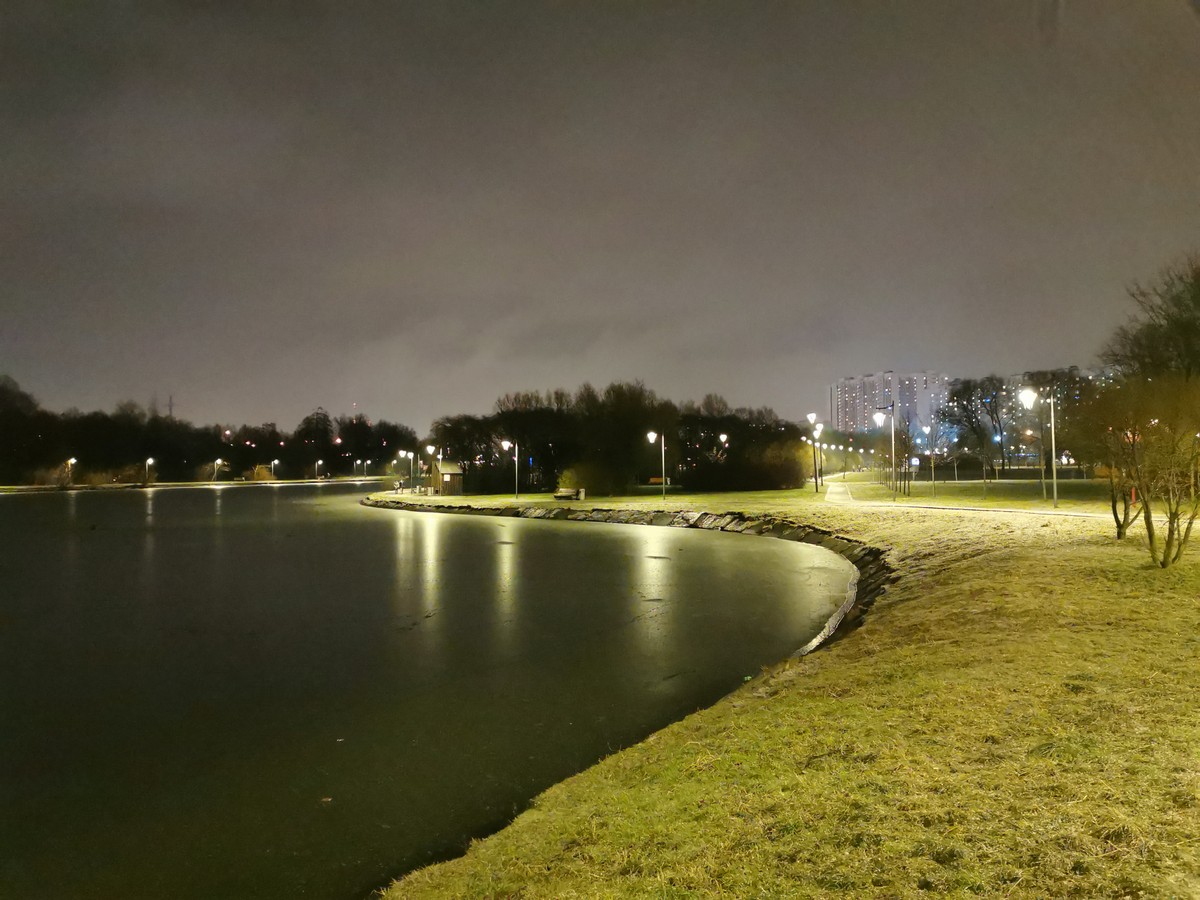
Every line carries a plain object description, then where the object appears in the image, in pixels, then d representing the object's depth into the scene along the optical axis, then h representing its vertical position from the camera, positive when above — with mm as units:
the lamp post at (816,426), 45338 +2468
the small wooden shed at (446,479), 62719 -610
